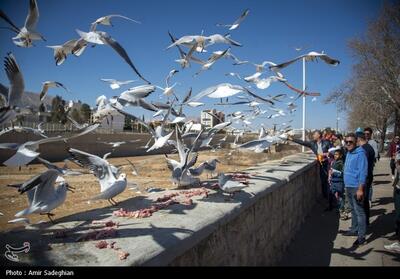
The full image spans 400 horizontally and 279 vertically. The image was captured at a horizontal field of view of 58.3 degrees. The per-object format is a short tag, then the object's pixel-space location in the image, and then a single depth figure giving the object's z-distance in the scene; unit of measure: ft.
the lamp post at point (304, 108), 60.70
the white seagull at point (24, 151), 9.55
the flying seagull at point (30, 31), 11.23
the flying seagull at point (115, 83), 14.39
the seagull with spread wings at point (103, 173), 12.17
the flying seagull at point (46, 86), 12.87
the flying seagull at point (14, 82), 10.09
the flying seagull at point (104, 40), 10.80
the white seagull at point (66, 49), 12.52
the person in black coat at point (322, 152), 27.78
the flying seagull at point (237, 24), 15.06
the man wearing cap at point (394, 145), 41.79
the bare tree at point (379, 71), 71.05
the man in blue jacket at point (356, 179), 17.10
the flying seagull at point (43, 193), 10.05
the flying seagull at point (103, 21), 12.18
